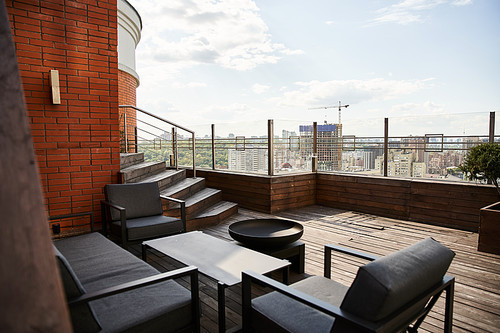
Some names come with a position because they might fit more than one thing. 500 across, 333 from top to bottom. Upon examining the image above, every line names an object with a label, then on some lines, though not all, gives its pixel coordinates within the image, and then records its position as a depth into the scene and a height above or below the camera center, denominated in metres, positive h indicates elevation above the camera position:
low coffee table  2.22 -0.92
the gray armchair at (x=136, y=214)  3.48 -0.81
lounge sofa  1.53 -0.91
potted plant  3.71 -0.37
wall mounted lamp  3.60 +0.72
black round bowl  2.95 -0.86
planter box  3.69 -0.99
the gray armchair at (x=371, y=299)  1.27 -0.70
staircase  4.96 -0.77
